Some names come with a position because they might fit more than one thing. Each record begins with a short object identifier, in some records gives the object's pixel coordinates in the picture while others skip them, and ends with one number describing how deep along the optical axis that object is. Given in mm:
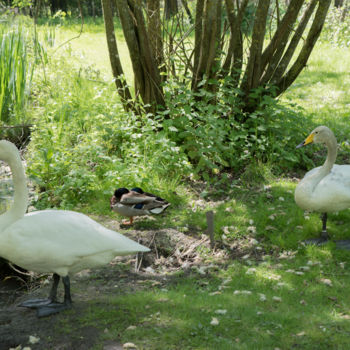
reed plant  8445
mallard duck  5812
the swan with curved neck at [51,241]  3811
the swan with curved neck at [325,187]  5230
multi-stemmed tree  7364
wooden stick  5363
